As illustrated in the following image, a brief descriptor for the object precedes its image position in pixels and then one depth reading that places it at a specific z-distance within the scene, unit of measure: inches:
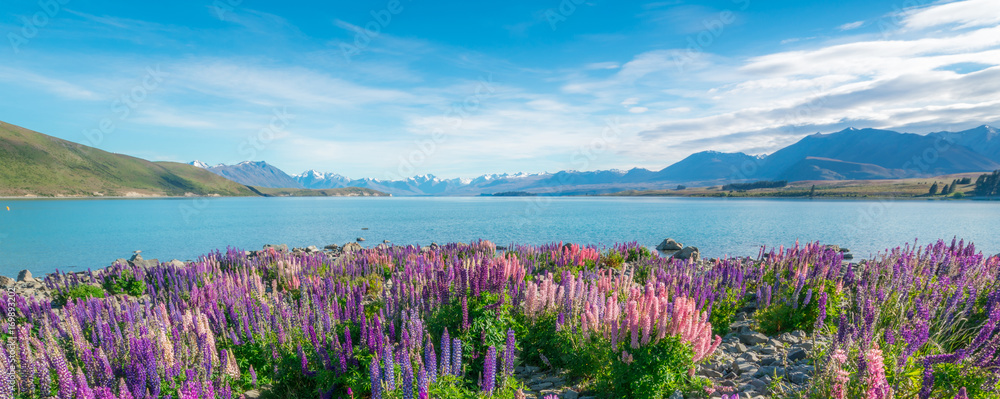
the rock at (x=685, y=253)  1035.8
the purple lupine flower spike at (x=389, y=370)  184.5
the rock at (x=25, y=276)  842.2
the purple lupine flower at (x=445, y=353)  204.2
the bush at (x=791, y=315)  366.0
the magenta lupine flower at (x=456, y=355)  207.2
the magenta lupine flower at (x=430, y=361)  196.3
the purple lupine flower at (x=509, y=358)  210.4
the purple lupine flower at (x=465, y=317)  269.7
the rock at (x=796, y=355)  294.0
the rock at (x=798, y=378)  252.4
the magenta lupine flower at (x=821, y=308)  254.4
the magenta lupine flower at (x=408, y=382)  176.8
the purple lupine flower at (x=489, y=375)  187.5
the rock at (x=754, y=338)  354.0
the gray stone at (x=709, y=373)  275.3
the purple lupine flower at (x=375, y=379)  179.5
